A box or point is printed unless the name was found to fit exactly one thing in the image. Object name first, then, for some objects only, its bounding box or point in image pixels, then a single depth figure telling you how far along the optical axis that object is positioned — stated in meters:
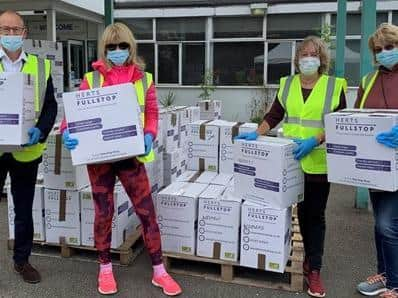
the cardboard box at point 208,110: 8.11
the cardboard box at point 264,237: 3.27
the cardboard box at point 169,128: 5.11
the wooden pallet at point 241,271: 3.34
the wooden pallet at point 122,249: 3.69
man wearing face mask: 3.06
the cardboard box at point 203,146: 4.35
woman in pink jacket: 3.03
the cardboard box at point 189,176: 4.03
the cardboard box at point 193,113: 6.21
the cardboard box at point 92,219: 3.70
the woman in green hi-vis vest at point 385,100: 2.85
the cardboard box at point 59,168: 3.70
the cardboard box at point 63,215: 3.77
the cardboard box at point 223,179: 3.96
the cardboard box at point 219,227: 3.42
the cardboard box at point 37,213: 3.84
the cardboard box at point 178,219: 3.51
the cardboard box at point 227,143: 4.33
